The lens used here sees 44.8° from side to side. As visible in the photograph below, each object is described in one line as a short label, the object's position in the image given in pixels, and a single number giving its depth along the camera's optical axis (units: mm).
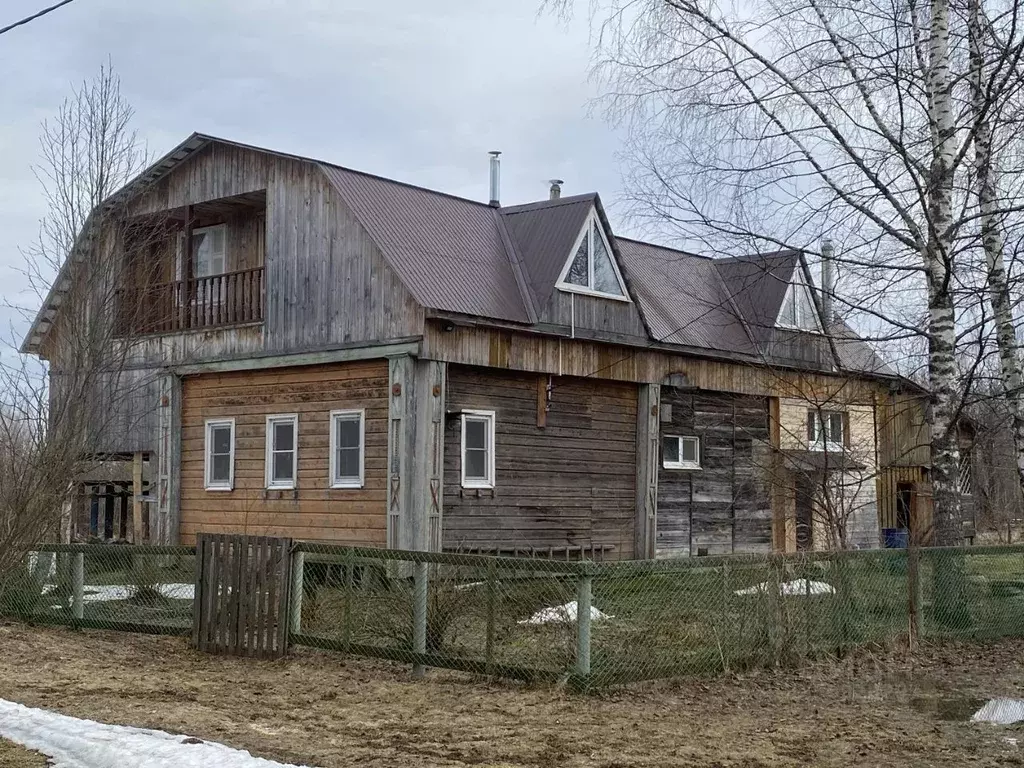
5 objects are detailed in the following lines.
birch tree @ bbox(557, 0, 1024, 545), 14109
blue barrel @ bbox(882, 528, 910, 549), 28016
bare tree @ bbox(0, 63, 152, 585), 15500
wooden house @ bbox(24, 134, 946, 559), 18922
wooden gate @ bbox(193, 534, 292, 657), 12594
